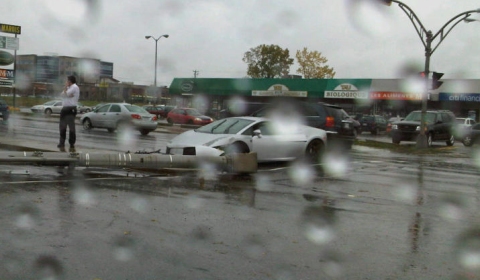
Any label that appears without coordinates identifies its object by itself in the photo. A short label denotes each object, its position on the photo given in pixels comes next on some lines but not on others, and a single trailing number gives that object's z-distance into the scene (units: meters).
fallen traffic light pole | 10.02
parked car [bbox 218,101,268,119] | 25.82
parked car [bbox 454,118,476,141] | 26.61
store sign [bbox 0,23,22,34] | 38.00
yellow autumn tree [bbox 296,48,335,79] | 63.28
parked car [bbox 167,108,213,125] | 37.31
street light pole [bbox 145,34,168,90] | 46.97
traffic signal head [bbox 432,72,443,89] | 22.89
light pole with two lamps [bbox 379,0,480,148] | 22.19
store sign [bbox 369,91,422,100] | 43.09
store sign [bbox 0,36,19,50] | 35.78
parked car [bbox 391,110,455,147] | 24.36
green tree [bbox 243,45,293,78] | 67.62
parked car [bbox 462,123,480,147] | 27.39
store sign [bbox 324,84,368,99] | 45.34
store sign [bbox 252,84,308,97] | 48.22
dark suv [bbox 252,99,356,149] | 17.52
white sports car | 11.72
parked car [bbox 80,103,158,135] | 24.06
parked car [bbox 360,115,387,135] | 40.66
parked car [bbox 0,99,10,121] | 27.78
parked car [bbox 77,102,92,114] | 54.09
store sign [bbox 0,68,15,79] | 35.88
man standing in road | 12.65
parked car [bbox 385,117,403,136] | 37.17
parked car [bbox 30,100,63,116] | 47.41
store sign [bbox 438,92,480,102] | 40.81
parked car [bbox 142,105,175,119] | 51.37
